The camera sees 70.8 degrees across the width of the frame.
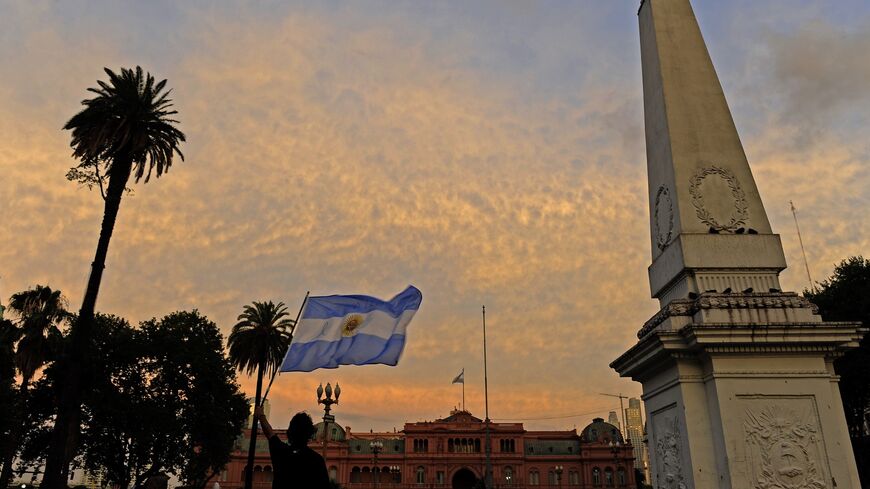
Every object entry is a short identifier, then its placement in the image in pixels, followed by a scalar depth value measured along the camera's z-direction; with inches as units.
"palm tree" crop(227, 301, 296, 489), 1644.9
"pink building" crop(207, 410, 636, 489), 3201.3
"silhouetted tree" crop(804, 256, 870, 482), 1013.8
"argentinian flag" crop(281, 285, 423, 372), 364.8
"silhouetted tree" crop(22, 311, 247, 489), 1400.1
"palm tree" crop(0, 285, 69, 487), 1214.3
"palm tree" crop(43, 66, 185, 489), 783.1
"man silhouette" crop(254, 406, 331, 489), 203.0
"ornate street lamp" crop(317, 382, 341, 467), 703.6
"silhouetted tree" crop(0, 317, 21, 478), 1114.1
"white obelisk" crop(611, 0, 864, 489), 334.6
